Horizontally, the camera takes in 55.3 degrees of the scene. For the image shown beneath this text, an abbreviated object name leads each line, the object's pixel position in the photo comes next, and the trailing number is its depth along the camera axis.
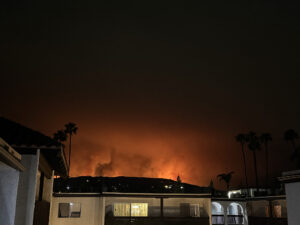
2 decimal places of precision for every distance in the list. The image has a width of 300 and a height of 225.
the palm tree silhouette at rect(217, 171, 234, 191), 55.62
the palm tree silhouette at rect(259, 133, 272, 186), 45.09
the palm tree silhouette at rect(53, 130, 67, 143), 43.35
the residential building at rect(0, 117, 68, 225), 8.98
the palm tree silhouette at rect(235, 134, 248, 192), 46.42
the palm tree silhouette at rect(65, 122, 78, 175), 44.77
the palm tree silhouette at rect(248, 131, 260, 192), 45.26
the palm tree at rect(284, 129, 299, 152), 41.17
